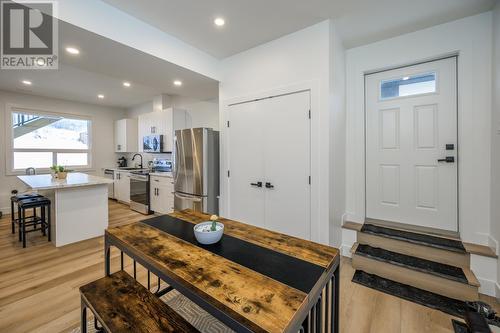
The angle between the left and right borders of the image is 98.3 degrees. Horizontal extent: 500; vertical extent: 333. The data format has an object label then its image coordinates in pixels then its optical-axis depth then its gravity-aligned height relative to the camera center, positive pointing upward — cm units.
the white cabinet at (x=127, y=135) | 598 +82
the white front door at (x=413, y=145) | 249 +23
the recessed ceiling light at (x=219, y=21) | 233 +157
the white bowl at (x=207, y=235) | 133 -44
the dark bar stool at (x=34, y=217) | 310 -77
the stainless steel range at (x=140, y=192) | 472 -61
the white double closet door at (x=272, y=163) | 253 +1
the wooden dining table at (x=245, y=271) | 82 -53
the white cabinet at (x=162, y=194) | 428 -61
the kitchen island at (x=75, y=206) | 304 -62
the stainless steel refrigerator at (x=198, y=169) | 331 -8
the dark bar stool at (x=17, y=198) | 341 -53
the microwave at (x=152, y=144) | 498 +50
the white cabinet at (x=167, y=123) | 479 +97
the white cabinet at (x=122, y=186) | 534 -55
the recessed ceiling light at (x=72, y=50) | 233 +126
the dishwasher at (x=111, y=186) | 592 -59
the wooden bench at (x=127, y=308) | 111 -82
